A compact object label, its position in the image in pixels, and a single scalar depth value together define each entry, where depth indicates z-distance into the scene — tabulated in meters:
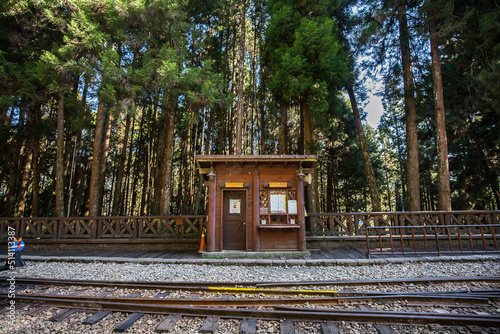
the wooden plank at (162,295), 4.77
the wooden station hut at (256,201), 8.55
